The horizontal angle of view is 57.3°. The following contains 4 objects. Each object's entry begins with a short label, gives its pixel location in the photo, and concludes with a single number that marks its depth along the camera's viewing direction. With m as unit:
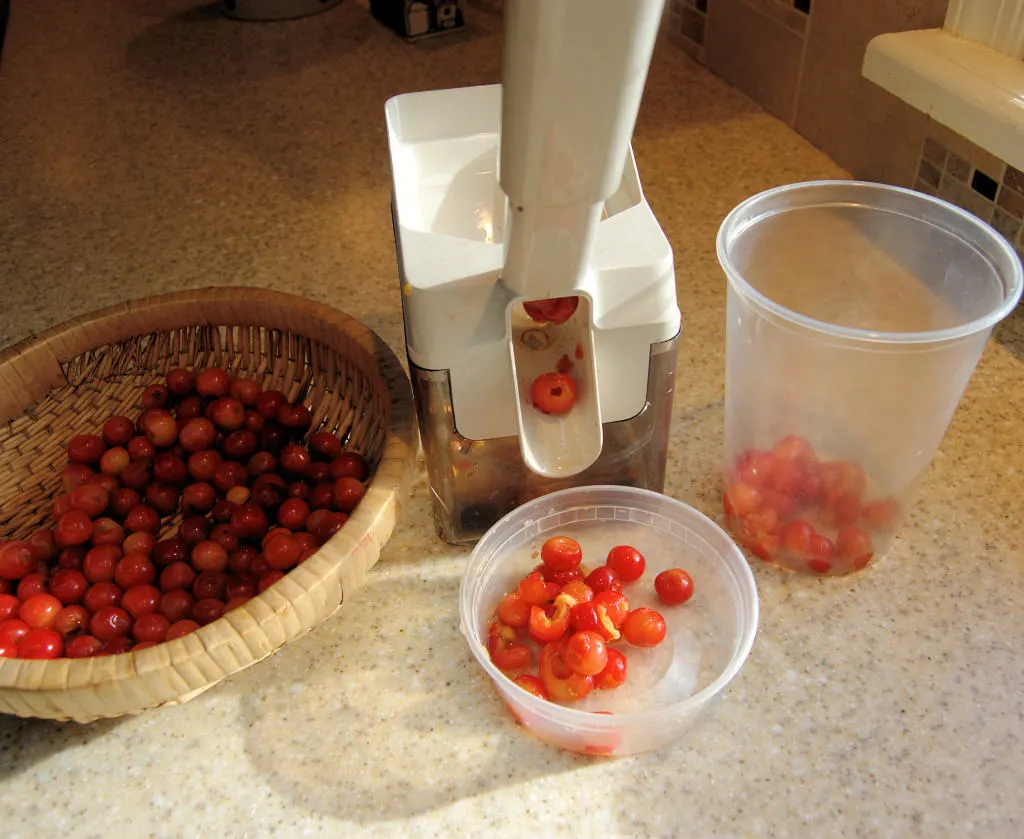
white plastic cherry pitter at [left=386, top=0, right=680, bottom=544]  0.41
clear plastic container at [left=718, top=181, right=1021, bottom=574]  0.56
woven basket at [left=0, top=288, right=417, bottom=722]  0.53
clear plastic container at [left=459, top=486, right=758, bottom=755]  0.53
